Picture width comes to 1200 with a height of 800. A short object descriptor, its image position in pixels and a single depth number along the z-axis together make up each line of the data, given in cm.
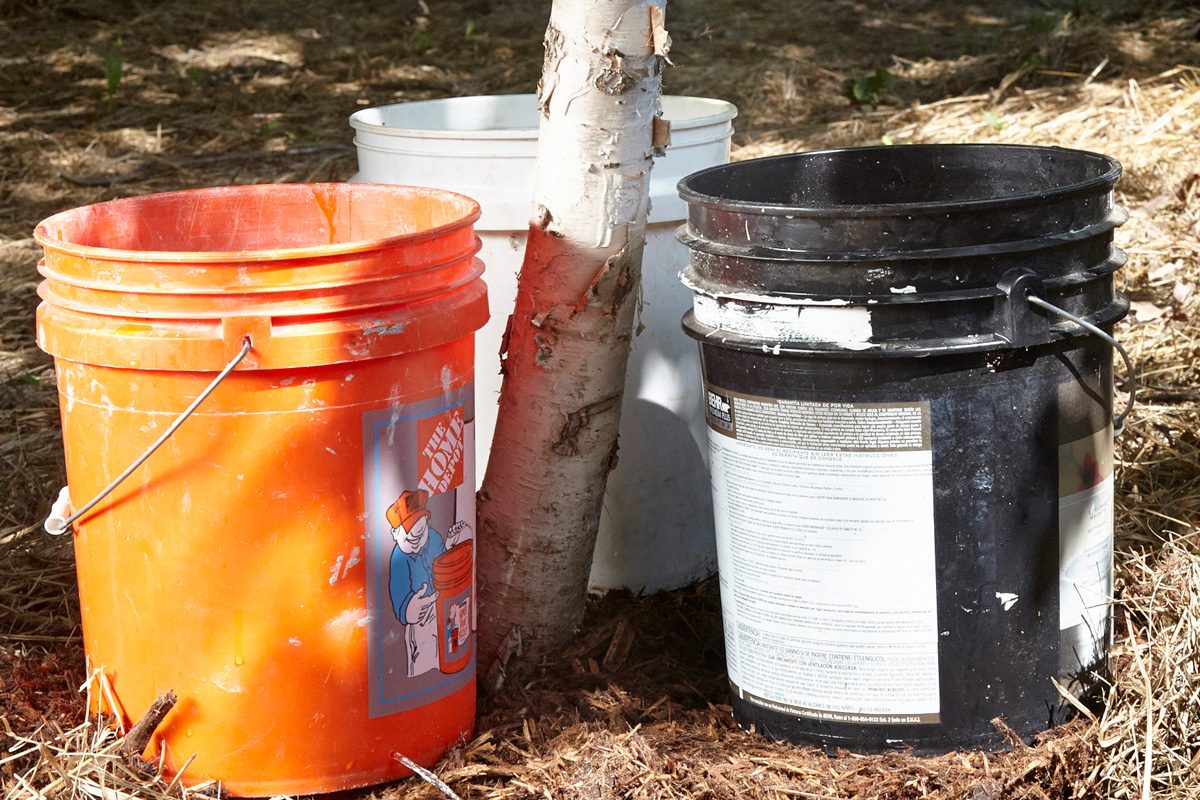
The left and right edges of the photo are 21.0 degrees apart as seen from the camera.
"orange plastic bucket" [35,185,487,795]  209
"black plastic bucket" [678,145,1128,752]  211
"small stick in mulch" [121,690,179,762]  214
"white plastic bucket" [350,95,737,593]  237
